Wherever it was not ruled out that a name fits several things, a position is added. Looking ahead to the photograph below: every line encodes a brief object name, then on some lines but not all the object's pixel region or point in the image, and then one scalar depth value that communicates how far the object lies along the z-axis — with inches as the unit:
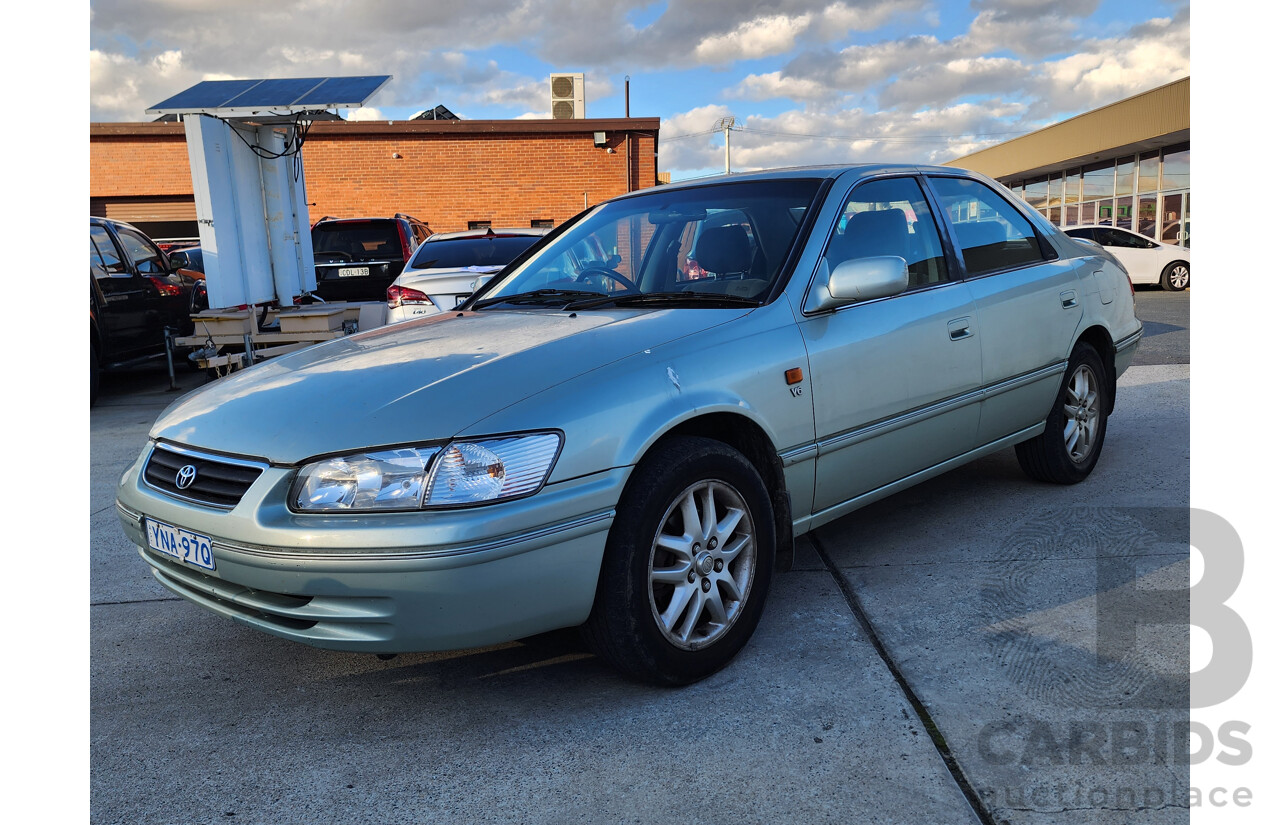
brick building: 860.6
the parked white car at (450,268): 322.7
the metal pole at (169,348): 385.7
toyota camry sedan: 95.7
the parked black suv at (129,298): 355.6
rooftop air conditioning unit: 934.4
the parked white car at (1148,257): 716.7
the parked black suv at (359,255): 467.5
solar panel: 344.8
